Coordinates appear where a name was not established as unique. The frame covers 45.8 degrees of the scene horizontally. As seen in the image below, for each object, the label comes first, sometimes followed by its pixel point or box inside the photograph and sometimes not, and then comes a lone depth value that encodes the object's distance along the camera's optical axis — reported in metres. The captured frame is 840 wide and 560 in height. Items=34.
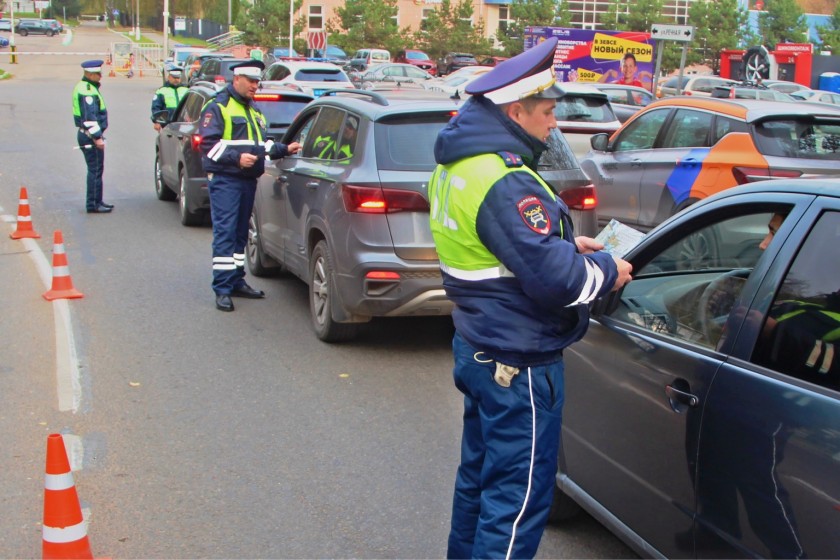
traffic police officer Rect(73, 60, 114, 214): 13.09
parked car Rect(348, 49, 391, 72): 49.84
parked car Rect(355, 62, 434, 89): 37.56
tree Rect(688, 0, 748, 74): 55.31
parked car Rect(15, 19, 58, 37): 101.38
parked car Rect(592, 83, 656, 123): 21.61
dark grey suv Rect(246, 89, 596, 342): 6.81
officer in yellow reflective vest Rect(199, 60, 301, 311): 8.32
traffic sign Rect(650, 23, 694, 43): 19.80
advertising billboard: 35.28
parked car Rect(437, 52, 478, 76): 57.47
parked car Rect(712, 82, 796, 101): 19.94
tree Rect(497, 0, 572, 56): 59.25
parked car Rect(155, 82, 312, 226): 12.02
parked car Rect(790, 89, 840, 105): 28.61
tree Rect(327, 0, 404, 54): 59.25
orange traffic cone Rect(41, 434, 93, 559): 3.85
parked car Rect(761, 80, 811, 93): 33.41
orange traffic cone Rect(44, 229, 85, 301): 8.80
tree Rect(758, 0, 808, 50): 56.78
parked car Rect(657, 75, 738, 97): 33.16
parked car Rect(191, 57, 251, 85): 26.02
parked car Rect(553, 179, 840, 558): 2.78
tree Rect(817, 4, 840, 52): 55.81
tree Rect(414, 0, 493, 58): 63.19
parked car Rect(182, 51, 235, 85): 32.86
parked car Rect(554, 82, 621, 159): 15.35
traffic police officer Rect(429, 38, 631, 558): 3.08
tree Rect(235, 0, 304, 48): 61.28
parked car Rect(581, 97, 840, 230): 8.70
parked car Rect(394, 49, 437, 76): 55.69
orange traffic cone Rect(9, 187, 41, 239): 11.67
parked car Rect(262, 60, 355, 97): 25.91
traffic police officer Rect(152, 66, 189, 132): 15.79
